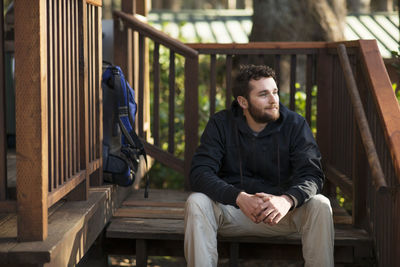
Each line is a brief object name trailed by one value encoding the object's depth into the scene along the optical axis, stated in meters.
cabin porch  2.60
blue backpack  4.18
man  3.28
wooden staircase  3.72
